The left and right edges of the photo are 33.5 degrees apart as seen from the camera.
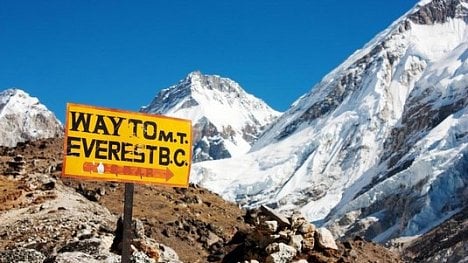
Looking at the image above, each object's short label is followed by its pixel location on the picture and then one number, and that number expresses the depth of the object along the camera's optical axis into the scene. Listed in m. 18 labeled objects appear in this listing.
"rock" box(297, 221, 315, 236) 34.34
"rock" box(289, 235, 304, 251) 33.16
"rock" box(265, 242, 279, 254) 32.16
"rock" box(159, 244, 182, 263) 28.06
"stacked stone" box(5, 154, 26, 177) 43.20
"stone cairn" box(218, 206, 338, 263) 32.12
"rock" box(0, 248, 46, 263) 24.94
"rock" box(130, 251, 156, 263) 23.36
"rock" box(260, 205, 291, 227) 34.56
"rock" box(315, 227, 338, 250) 35.00
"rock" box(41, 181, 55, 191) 39.90
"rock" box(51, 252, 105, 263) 21.80
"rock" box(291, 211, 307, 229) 34.44
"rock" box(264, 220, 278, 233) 33.56
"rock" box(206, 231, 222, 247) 40.36
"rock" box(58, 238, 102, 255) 25.22
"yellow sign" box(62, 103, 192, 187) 12.64
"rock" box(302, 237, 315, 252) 33.97
